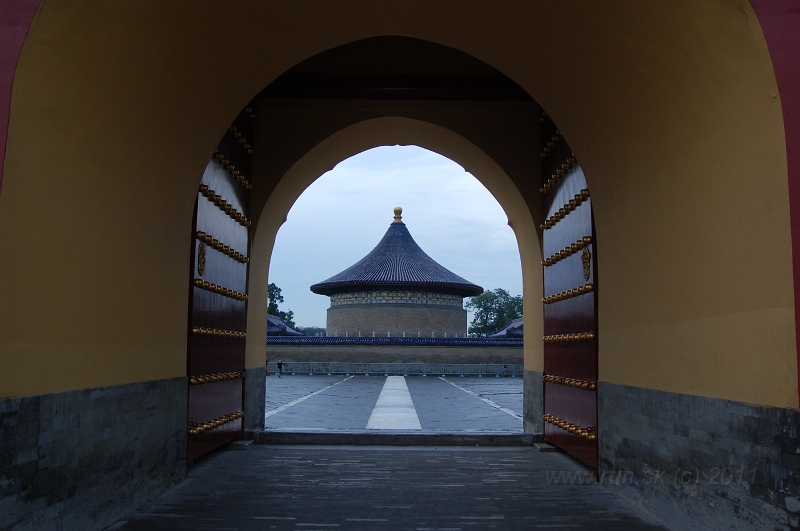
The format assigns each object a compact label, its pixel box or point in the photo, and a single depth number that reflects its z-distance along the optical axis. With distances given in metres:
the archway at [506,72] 3.18
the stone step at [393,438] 7.50
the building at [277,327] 37.78
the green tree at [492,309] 63.22
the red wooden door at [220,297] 5.82
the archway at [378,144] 8.12
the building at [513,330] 41.55
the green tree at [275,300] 65.12
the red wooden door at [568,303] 5.80
